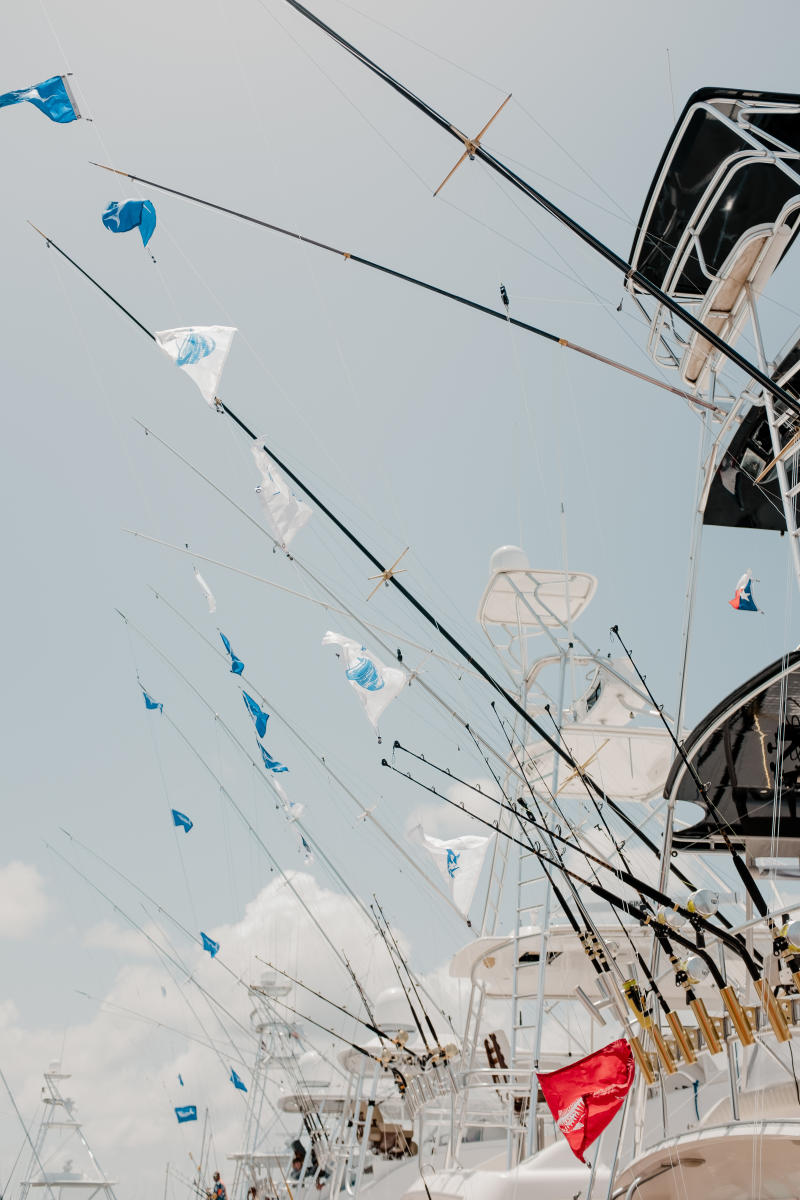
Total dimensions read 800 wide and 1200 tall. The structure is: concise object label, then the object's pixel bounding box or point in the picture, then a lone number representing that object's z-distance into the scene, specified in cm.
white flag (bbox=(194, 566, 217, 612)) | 1288
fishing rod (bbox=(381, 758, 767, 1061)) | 669
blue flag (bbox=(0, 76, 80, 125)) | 750
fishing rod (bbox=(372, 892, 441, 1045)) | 1586
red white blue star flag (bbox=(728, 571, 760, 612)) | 1619
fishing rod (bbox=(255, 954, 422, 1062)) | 1490
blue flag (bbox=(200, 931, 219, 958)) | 2170
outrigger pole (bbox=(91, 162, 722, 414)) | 729
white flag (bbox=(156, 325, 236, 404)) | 887
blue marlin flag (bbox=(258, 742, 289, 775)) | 1549
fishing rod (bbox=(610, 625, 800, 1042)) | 638
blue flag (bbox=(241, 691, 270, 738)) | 1476
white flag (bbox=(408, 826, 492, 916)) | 1497
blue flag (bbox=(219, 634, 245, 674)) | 1342
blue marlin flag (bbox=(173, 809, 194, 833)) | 1933
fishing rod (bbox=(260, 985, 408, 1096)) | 1527
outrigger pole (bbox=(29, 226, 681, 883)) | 833
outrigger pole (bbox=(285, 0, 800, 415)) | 609
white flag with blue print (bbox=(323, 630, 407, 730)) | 1297
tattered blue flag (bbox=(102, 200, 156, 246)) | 812
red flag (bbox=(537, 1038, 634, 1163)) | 800
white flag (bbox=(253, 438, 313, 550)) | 977
